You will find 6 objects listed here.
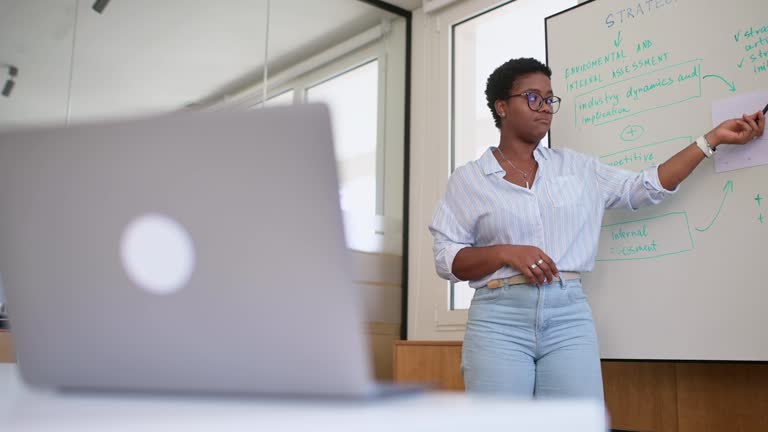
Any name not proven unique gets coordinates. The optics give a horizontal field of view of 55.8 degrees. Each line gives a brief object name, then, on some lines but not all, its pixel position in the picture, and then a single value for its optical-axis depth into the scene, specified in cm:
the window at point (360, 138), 369
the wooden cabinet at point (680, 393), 217
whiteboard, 193
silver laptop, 53
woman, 178
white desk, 42
